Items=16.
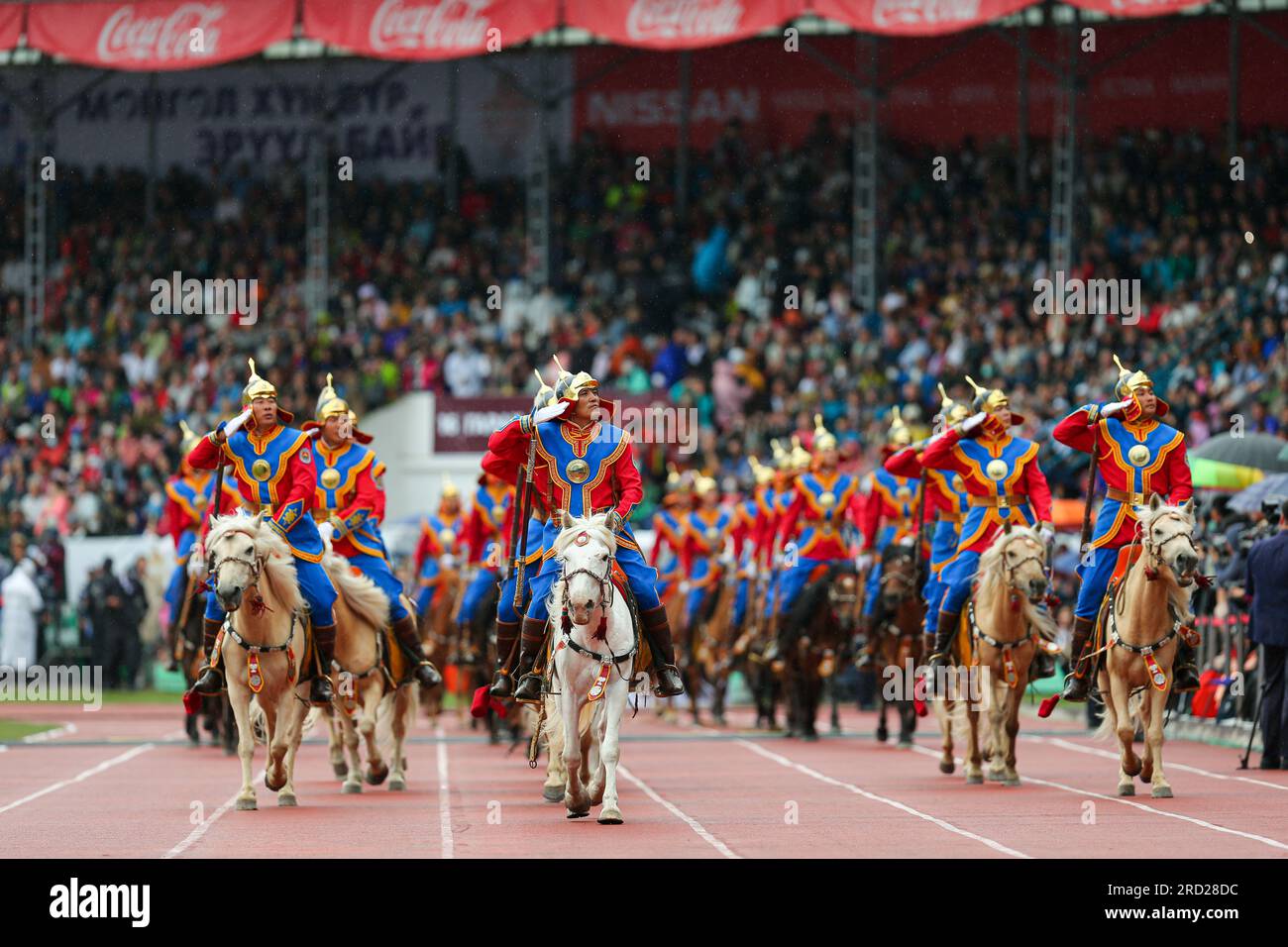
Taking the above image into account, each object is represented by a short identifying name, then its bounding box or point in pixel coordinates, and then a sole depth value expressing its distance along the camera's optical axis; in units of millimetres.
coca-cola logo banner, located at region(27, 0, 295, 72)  38188
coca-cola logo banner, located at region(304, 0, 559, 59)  36906
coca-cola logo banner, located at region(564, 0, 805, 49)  35656
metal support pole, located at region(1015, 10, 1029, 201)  38062
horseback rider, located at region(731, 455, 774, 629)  24859
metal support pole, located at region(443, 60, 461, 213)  43781
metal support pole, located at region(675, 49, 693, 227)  41500
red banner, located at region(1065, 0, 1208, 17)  32656
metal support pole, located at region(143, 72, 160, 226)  44531
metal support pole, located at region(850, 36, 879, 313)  36938
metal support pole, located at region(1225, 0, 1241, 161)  35469
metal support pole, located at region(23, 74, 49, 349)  41844
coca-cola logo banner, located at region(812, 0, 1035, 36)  34000
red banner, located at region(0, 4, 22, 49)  38762
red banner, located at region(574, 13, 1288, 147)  38469
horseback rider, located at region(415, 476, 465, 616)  25000
